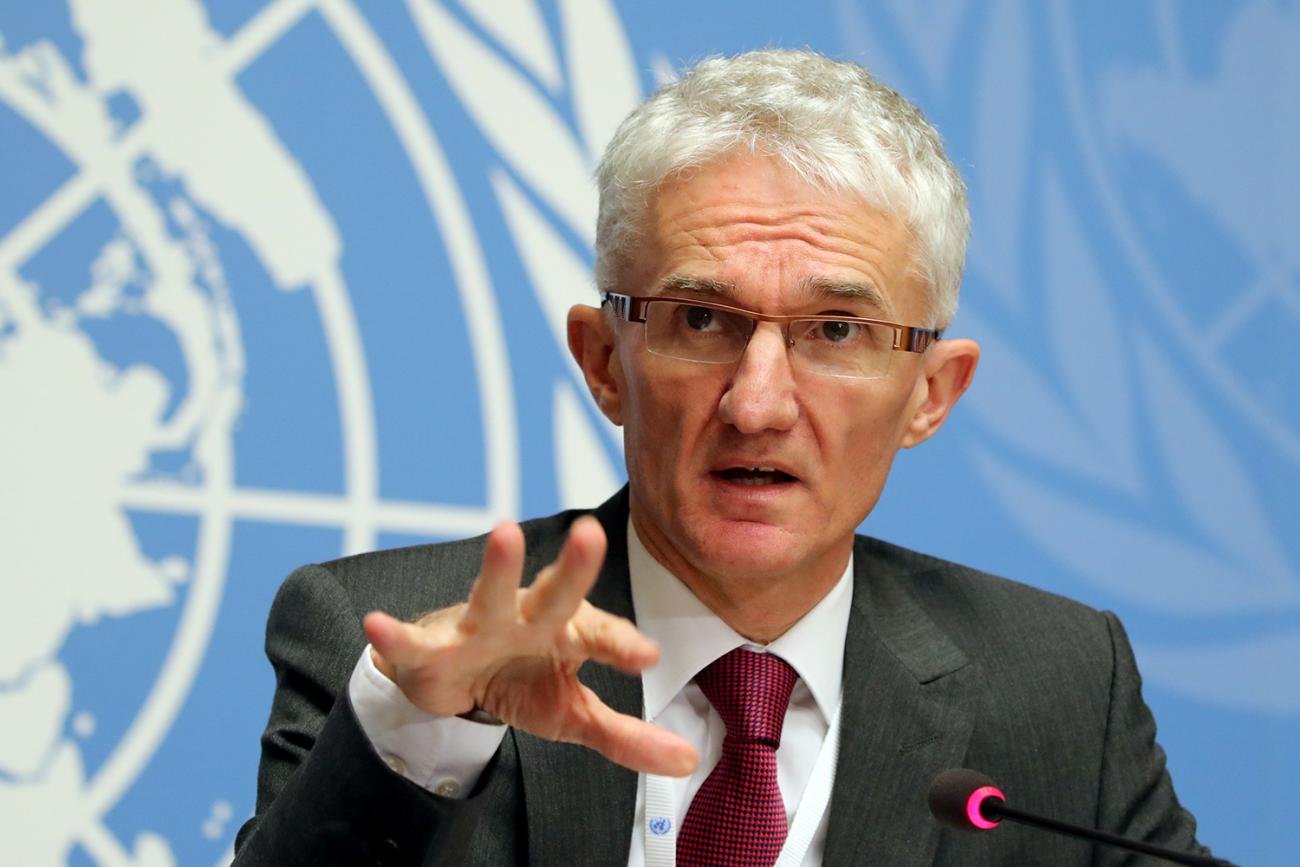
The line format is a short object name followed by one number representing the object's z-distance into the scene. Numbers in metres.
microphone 3.16
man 3.29
